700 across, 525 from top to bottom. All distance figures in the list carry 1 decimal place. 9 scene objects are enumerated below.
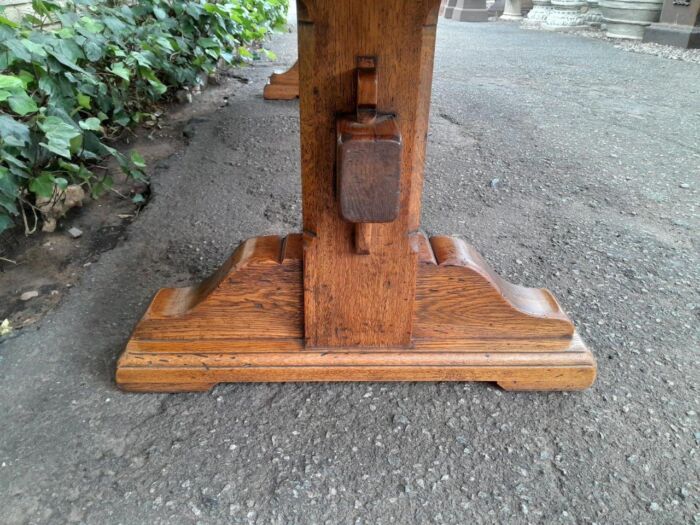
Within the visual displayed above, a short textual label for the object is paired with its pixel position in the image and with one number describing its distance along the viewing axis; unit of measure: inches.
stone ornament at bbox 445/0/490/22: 386.9
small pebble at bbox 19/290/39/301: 60.6
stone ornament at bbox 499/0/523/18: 397.4
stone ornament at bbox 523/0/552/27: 341.4
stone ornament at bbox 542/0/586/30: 327.6
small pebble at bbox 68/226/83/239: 74.3
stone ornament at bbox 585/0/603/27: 325.1
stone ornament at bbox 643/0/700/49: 236.4
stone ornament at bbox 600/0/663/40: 266.1
